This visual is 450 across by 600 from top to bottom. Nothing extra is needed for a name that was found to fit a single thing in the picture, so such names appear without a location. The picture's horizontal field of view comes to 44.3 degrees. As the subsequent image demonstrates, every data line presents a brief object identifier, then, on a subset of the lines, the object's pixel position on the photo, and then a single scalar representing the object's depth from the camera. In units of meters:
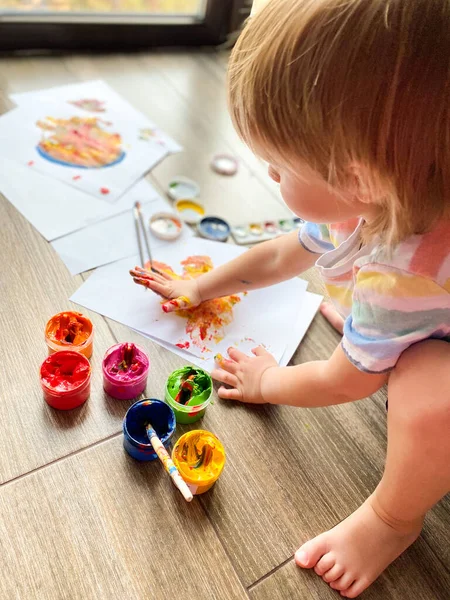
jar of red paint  0.74
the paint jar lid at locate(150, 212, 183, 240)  1.04
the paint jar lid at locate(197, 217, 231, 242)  1.07
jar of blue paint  0.73
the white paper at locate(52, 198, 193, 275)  0.97
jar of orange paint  0.80
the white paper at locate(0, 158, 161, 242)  1.01
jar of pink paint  0.77
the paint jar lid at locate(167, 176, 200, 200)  1.14
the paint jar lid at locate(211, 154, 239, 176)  1.23
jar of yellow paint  0.71
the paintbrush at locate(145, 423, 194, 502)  0.67
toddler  0.45
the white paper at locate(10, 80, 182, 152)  1.27
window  1.37
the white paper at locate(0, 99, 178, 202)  1.11
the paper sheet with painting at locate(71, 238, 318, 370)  0.89
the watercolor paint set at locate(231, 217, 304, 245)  1.09
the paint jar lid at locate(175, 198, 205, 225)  1.10
